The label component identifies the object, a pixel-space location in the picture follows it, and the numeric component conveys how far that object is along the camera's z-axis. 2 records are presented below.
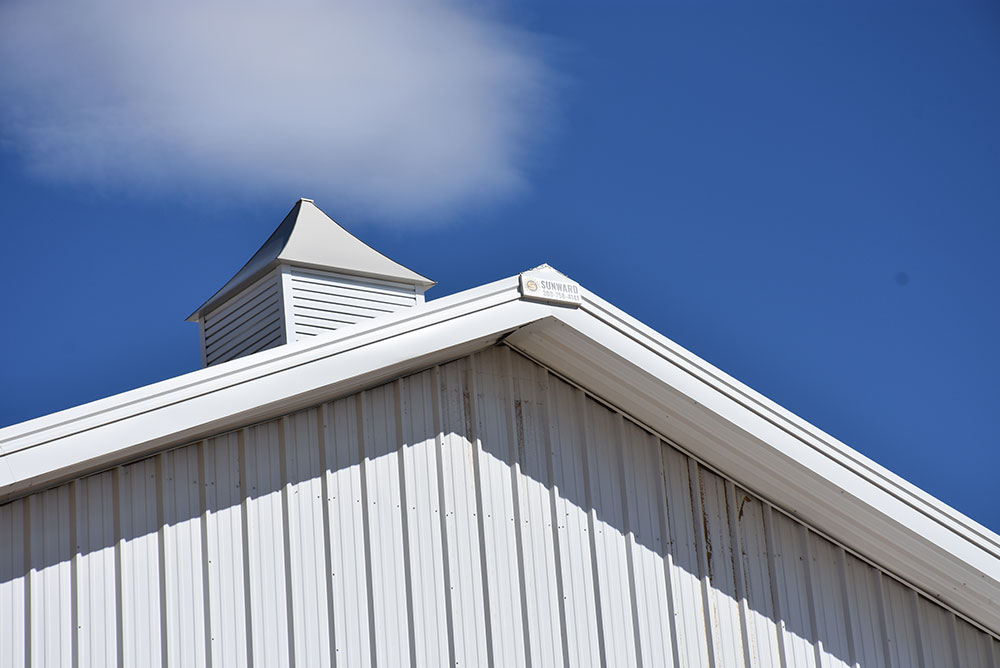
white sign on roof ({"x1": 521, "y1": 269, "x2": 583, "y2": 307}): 12.65
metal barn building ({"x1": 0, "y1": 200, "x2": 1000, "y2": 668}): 10.95
